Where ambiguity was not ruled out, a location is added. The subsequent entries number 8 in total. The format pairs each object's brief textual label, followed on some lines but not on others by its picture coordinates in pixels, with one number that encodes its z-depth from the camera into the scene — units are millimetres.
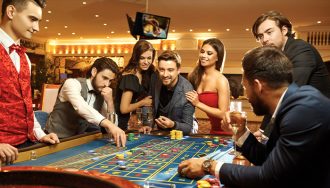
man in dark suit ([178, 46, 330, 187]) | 1186
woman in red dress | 3174
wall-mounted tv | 6016
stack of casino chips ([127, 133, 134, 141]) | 2654
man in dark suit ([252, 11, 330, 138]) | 2400
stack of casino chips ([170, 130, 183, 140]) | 2777
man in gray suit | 3105
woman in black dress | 3248
